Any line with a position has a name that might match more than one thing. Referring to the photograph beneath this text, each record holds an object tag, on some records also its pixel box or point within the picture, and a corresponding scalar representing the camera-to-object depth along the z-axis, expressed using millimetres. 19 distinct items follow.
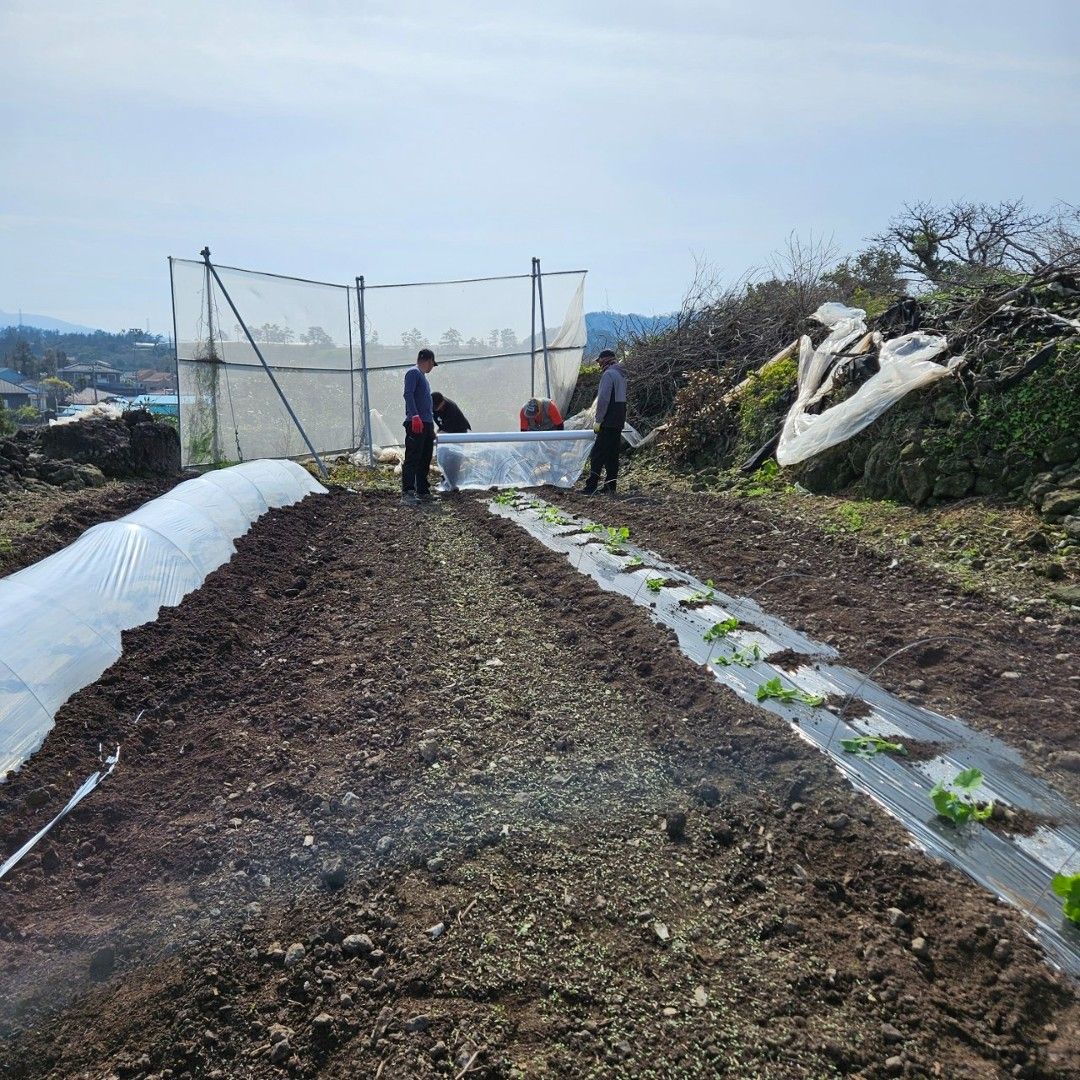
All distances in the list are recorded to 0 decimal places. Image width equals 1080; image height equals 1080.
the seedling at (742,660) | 3975
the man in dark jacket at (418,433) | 9359
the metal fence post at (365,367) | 12477
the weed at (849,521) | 6602
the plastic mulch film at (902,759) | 2365
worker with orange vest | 11016
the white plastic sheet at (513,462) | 10102
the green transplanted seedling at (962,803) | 2604
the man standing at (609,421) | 9141
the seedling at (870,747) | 3046
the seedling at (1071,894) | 2123
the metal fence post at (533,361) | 13805
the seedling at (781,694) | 3520
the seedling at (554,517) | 7754
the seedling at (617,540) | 6461
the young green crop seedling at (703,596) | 4965
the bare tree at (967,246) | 9436
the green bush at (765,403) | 9836
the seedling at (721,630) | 4305
